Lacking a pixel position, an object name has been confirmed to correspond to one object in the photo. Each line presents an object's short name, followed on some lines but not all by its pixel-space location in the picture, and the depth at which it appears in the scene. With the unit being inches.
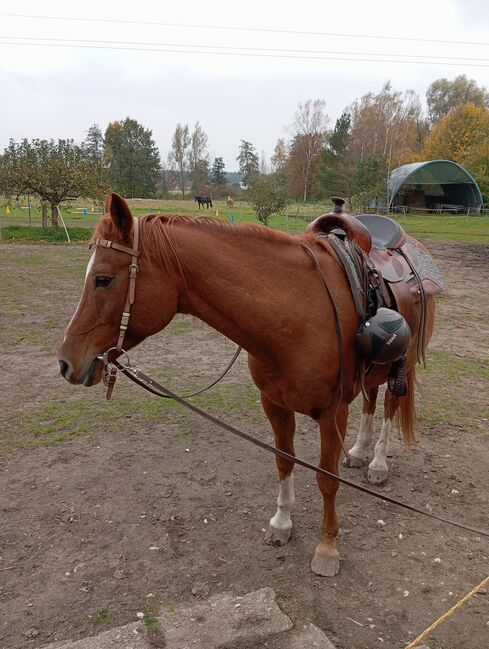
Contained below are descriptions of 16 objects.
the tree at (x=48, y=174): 687.7
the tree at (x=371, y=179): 1282.0
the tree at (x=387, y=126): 1800.0
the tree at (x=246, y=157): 2863.9
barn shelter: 1384.1
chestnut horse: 79.2
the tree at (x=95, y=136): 2748.8
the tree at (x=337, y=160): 1609.3
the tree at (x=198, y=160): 2174.0
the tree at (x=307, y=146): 1937.7
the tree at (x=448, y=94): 2047.2
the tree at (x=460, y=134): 1573.6
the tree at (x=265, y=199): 789.9
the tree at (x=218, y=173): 2628.4
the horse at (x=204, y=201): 1427.7
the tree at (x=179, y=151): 2294.5
